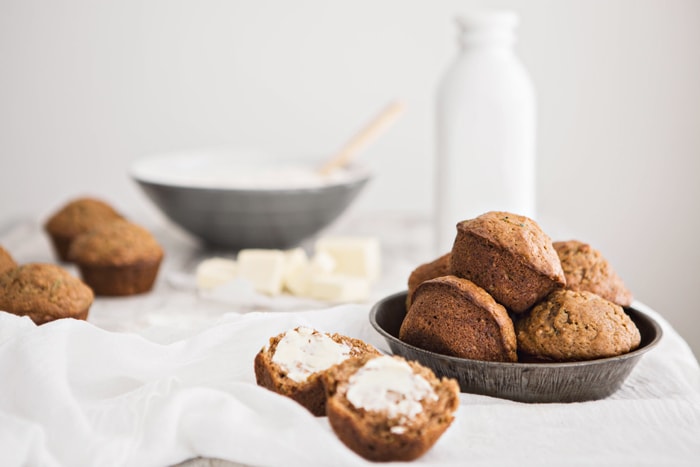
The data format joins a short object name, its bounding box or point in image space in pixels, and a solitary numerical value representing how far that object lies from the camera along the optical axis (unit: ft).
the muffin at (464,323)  4.13
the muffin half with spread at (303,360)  4.00
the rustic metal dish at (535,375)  4.03
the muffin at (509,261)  4.25
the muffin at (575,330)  4.14
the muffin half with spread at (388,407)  3.52
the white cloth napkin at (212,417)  3.61
